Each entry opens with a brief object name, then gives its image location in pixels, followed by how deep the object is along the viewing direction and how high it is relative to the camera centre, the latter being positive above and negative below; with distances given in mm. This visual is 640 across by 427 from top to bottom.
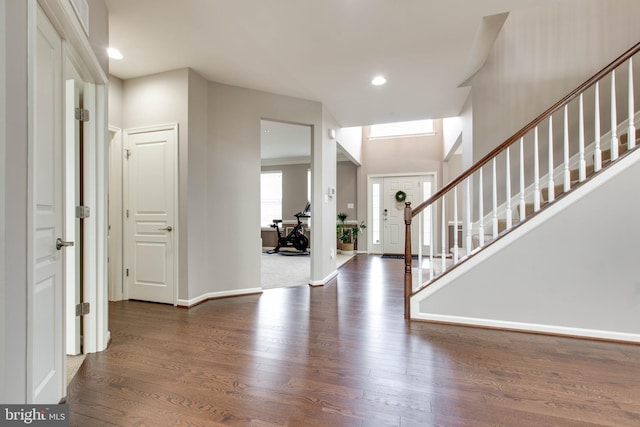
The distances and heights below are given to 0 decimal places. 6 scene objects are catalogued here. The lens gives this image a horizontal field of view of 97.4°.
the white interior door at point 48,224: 1275 -35
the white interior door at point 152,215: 3092 +13
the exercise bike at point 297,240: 7121 -624
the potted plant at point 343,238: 7293 -591
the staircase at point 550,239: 2240 -219
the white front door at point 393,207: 6965 +209
